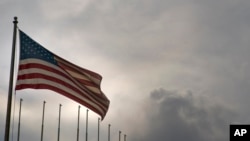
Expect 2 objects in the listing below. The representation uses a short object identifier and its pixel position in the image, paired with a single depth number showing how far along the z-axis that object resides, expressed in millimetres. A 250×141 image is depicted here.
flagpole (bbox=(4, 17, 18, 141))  34031
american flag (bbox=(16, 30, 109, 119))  36594
